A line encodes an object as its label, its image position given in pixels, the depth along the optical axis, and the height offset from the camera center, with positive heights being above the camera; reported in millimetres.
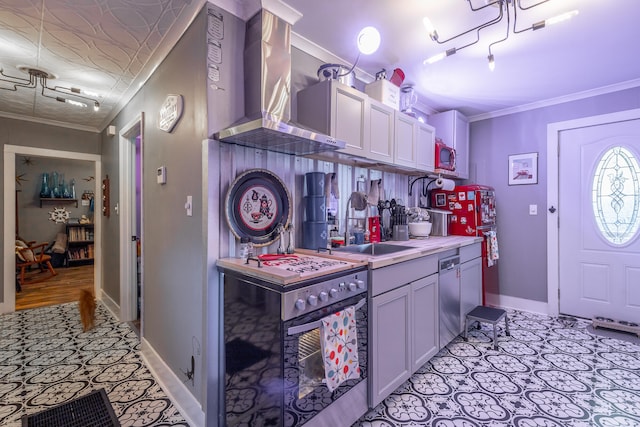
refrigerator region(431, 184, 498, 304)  3311 -50
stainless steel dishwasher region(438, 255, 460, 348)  2393 -737
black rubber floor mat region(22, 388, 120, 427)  1723 -1234
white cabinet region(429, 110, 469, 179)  3611 +1018
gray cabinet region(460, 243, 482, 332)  2734 -687
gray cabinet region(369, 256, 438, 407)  1731 -737
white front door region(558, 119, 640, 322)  3035 -98
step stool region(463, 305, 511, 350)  2605 -965
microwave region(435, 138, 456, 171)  3248 +648
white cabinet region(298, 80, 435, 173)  2051 +709
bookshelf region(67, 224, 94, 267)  6512 -680
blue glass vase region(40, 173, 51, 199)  6176 +565
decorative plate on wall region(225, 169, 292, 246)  1749 +49
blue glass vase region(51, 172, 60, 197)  6314 +623
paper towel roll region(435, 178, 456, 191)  3428 +337
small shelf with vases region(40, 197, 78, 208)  6244 +322
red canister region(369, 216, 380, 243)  2674 -152
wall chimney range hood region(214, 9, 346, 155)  1666 +780
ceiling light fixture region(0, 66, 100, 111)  2662 +1278
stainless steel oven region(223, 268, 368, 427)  1282 -668
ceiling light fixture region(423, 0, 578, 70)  1712 +1279
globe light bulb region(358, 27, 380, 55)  1846 +1117
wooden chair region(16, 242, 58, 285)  4918 -823
